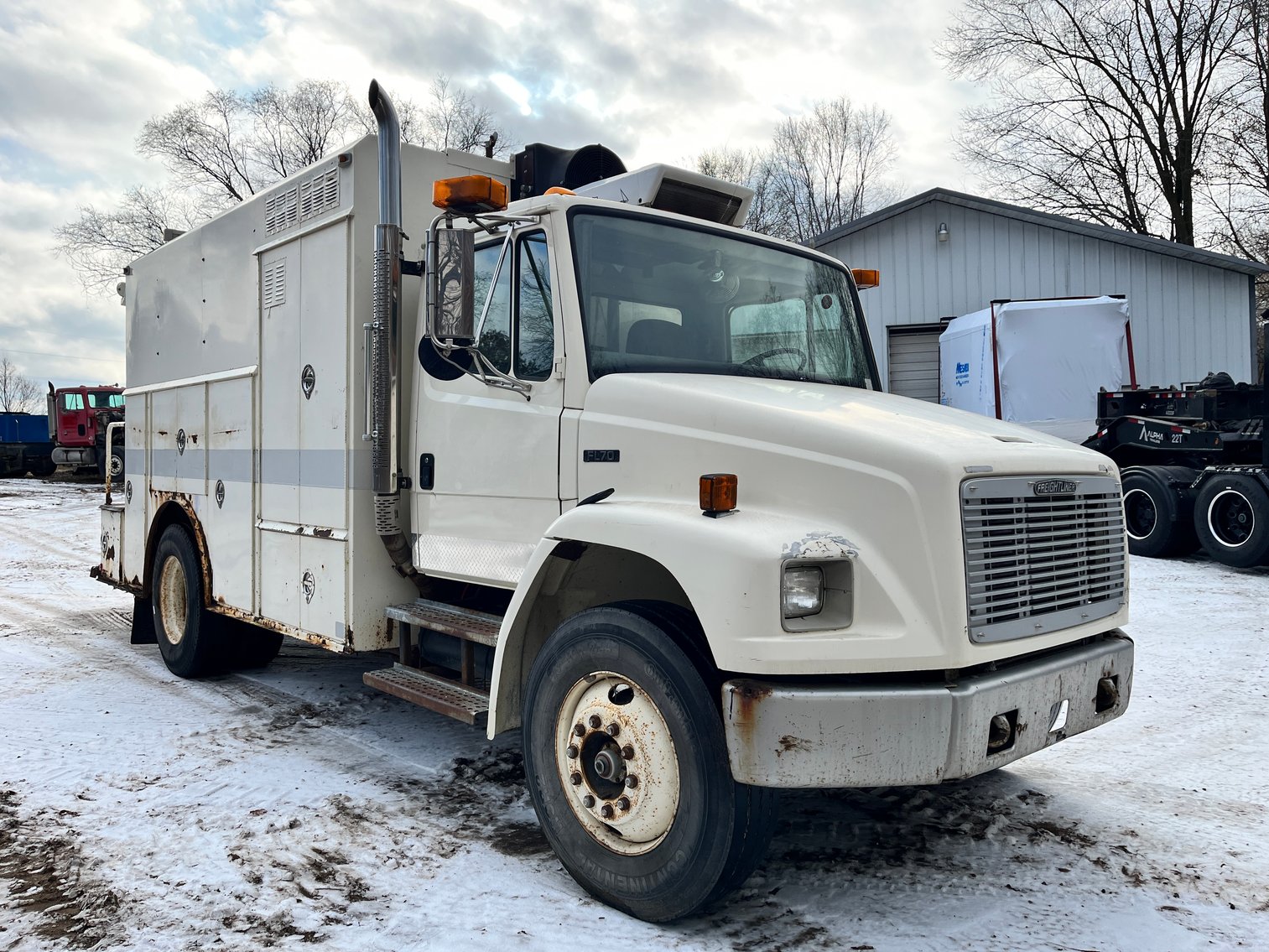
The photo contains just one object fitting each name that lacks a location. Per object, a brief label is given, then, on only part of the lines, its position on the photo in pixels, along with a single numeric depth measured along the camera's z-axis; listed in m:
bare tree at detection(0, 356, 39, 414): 80.18
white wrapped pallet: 15.58
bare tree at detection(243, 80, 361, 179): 36.59
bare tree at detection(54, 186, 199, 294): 33.28
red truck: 30.16
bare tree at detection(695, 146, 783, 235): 40.69
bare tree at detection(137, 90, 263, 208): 34.94
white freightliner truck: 3.06
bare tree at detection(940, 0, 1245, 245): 24.98
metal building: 17.38
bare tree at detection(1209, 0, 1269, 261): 23.91
